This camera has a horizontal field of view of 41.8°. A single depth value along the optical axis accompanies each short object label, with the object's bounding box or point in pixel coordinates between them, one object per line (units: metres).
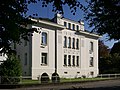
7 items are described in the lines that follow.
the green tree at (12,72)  17.15
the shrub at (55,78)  19.82
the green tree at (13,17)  4.00
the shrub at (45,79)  19.50
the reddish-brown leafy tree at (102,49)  40.22
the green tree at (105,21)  8.72
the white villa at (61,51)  24.01
